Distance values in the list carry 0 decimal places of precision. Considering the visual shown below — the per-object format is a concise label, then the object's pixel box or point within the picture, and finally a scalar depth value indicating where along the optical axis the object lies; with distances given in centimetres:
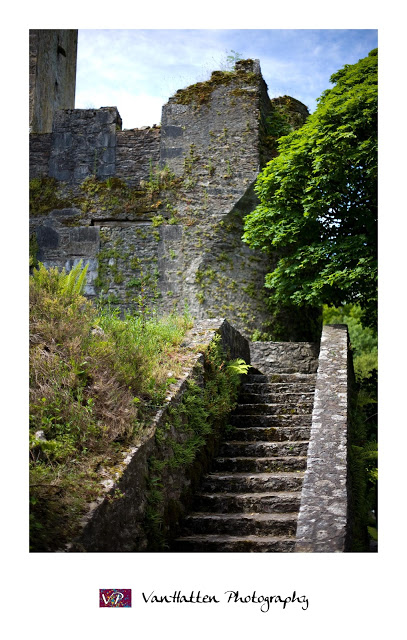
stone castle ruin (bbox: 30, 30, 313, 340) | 1234
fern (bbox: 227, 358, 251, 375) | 820
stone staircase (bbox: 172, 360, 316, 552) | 557
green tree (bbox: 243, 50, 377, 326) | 955
